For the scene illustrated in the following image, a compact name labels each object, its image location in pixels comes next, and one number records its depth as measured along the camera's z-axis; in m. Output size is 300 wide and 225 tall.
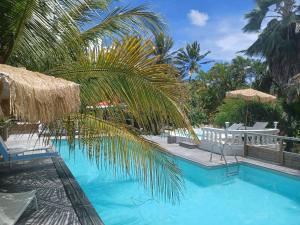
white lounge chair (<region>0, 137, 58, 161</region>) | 6.81
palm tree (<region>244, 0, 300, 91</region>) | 17.39
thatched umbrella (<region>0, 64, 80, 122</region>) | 1.73
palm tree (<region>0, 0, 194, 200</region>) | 3.21
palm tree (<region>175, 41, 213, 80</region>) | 31.17
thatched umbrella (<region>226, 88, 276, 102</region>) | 12.62
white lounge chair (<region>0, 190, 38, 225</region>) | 3.43
